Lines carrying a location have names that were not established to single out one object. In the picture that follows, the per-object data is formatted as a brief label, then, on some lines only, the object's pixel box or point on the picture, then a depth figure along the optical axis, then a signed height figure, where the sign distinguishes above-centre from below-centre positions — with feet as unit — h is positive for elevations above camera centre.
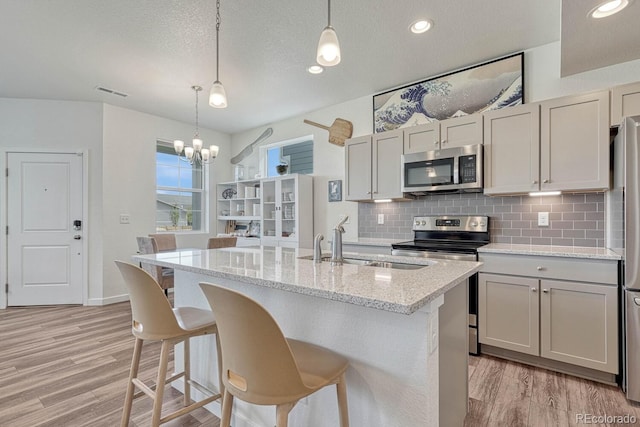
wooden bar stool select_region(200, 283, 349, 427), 3.34 -1.61
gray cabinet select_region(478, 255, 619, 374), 7.19 -2.35
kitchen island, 3.76 -1.60
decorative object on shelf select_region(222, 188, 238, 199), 19.15 +1.08
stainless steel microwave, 9.61 +1.32
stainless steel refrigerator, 6.53 -0.87
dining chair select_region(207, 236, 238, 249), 12.23 -1.20
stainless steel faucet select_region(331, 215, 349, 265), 5.91 -0.61
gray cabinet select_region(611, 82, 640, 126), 7.52 +2.62
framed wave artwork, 9.86 +3.99
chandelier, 12.39 +2.40
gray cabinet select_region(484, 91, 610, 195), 7.94 +1.78
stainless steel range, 8.95 -0.96
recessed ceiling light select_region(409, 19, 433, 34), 8.24 +4.86
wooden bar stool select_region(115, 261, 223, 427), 4.94 -1.89
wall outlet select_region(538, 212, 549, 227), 9.38 -0.19
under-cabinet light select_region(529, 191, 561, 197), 8.78 +0.55
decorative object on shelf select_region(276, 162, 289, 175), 15.89 +2.10
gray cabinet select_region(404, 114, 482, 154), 9.78 +2.50
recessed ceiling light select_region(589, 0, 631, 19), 6.25 +4.07
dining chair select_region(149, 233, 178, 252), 14.15 -1.38
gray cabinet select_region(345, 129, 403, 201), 11.37 +1.67
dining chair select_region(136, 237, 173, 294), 11.79 -2.19
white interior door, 14.08 -0.83
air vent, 12.73 +4.83
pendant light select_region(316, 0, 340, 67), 5.25 +2.70
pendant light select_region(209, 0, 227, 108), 7.03 +2.53
